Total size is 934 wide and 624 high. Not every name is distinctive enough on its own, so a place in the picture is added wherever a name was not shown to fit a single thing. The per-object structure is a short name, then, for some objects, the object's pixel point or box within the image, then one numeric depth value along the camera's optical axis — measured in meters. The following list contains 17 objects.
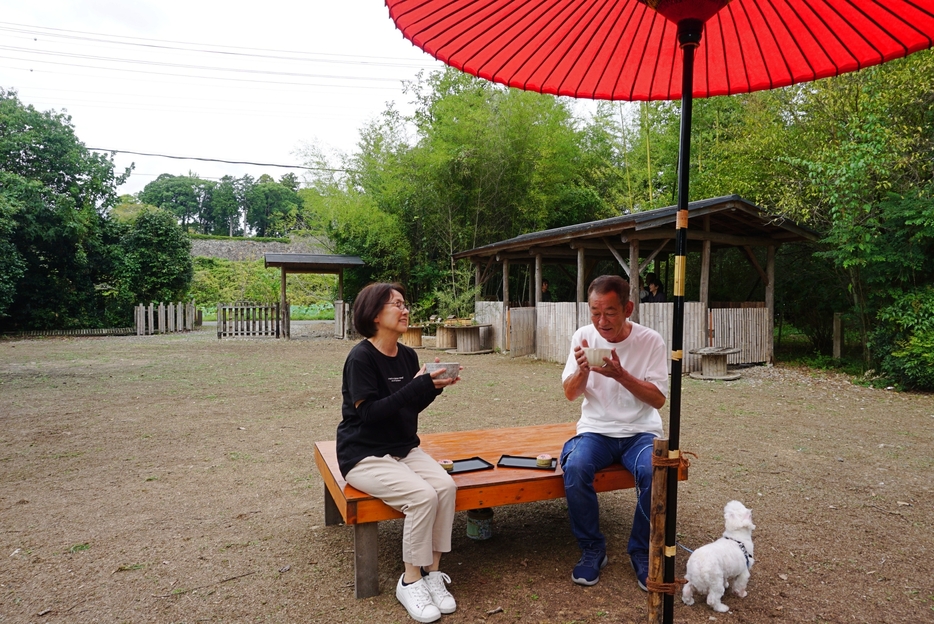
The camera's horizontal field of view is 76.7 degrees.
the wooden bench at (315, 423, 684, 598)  2.57
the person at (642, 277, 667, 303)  10.88
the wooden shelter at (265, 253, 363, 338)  18.31
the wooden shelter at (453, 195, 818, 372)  10.05
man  2.72
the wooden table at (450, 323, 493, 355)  14.55
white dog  2.48
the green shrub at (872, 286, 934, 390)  8.21
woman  2.52
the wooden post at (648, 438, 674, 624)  1.68
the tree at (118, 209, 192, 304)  20.66
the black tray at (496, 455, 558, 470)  3.00
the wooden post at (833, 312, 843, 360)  11.29
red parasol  1.62
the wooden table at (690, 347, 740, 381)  9.59
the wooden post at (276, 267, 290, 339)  18.61
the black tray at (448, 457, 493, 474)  2.94
